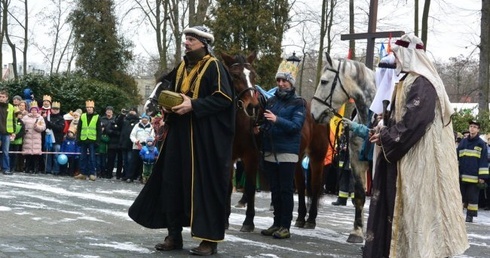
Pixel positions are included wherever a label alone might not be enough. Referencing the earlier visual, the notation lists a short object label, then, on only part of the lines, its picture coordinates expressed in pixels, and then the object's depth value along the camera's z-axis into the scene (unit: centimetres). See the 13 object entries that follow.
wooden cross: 1214
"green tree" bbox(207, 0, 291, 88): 3048
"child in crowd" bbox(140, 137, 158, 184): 1886
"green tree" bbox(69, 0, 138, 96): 4150
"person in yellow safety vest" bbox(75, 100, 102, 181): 1955
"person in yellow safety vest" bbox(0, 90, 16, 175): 1877
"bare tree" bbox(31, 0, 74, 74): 5442
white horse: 948
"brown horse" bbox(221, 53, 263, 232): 905
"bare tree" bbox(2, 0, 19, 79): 4581
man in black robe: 751
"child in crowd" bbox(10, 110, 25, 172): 1969
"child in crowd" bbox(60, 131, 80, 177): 2041
